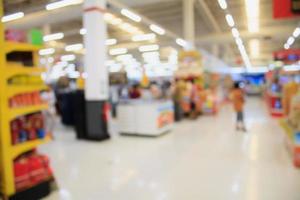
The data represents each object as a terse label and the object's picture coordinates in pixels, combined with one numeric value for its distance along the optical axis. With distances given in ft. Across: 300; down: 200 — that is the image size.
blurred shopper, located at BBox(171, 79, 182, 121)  30.53
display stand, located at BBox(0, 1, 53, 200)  9.55
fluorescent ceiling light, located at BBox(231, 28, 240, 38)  41.14
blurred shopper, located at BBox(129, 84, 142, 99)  33.25
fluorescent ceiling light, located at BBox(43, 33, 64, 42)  42.18
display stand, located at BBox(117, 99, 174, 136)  21.49
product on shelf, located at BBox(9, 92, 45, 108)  10.03
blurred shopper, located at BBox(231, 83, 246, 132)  22.68
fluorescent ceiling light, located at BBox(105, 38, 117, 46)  50.74
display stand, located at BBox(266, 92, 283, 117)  32.58
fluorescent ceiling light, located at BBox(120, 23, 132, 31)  41.14
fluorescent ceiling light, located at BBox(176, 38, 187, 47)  47.88
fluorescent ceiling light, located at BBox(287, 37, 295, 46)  34.32
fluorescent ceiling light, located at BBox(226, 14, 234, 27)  32.59
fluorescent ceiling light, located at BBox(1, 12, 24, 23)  27.53
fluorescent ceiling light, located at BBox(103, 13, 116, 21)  35.44
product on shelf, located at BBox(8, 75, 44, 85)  10.32
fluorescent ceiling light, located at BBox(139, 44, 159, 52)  55.98
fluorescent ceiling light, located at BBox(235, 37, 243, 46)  46.02
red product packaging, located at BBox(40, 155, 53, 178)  10.94
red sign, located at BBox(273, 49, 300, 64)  33.83
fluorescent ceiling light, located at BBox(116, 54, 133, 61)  68.20
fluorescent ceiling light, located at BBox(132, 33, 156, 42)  45.53
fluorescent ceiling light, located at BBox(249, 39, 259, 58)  49.62
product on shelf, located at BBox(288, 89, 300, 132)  14.19
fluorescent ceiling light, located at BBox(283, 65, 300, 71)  34.11
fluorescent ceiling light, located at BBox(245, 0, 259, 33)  28.99
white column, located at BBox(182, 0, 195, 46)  33.51
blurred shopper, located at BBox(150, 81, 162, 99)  33.52
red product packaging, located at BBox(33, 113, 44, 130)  10.79
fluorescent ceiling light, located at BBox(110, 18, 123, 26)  37.86
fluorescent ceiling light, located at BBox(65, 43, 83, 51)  54.48
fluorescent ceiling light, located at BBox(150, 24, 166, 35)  36.25
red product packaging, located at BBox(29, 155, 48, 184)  10.42
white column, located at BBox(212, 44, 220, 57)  62.26
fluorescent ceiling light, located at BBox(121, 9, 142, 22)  27.37
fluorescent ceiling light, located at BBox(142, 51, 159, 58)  65.04
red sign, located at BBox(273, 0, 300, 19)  10.46
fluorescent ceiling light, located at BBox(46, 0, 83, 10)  23.89
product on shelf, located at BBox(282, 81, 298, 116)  25.37
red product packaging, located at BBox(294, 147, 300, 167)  13.66
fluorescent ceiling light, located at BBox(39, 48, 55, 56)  46.59
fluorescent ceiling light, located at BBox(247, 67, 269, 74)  86.07
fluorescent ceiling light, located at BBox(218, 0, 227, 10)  22.73
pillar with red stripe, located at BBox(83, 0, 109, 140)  19.90
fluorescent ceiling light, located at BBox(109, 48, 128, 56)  57.36
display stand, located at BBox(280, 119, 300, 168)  13.67
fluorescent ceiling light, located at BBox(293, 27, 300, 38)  32.34
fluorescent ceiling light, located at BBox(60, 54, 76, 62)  63.04
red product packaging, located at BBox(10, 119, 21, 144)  10.06
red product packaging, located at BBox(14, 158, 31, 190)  9.95
